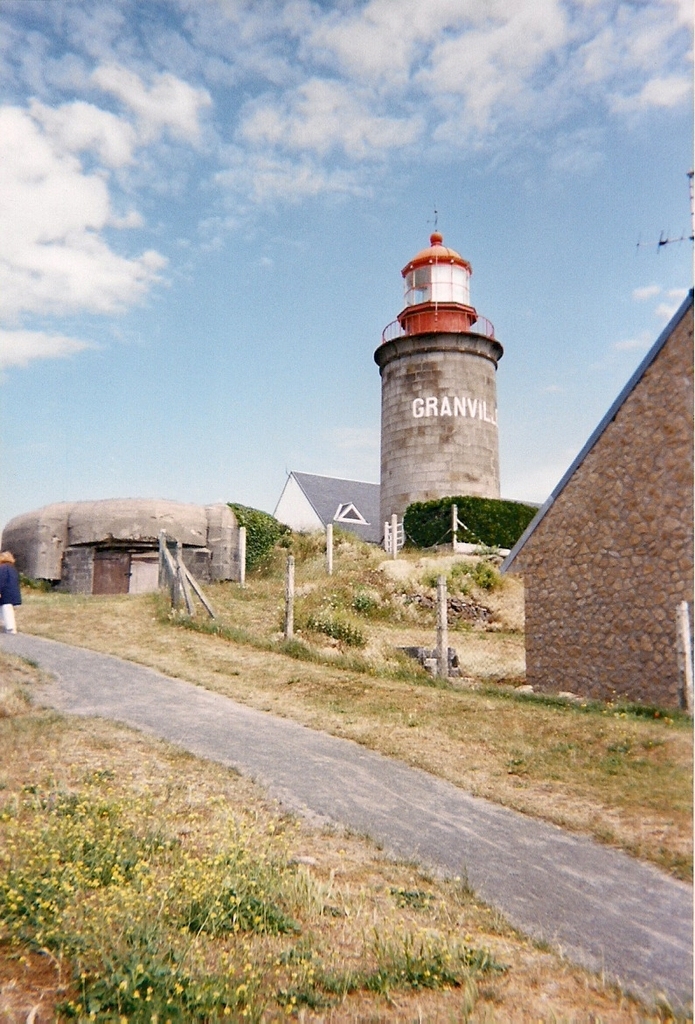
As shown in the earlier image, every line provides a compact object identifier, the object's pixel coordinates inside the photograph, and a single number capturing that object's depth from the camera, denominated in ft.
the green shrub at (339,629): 56.24
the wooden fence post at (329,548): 86.12
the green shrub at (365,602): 69.41
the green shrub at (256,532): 92.38
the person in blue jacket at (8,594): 48.57
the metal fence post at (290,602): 58.03
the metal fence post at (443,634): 39.99
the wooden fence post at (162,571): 73.05
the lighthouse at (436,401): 98.63
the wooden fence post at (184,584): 62.59
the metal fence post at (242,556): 83.82
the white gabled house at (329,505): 147.54
